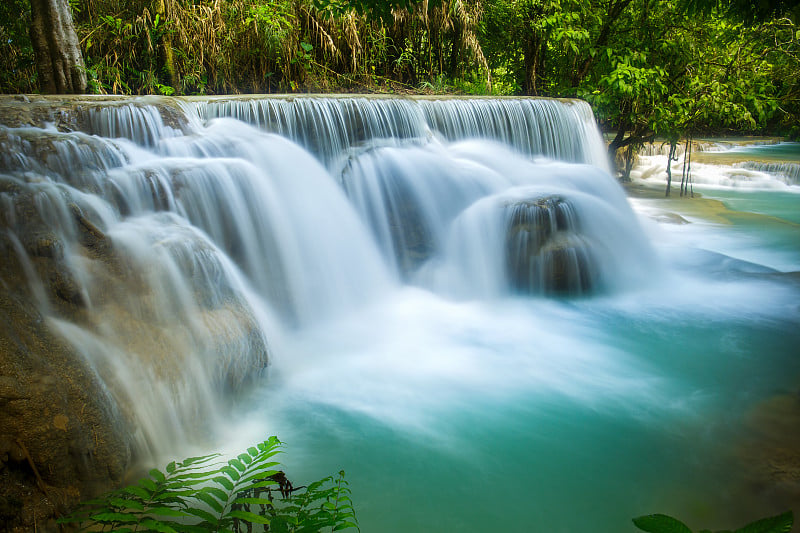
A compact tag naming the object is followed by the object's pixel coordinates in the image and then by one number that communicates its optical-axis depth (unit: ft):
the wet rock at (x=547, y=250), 19.83
